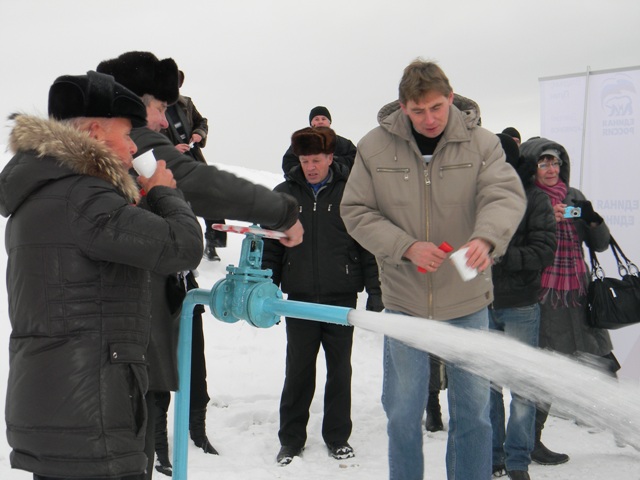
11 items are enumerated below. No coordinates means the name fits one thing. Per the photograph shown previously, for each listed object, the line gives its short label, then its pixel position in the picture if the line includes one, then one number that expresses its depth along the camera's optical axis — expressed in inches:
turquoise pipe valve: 92.7
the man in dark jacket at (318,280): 190.2
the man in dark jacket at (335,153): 218.4
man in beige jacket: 131.1
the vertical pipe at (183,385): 101.0
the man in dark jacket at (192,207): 97.9
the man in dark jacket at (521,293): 165.9
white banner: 249.0
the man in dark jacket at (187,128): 190.0
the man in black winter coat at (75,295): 81.3
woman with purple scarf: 182.1
